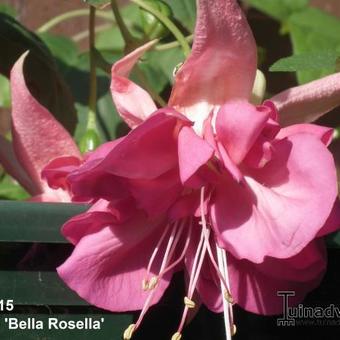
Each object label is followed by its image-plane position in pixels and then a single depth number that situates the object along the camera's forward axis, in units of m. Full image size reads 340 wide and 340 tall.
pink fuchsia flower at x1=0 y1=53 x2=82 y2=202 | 0.32
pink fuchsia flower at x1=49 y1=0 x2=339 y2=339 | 0.26
